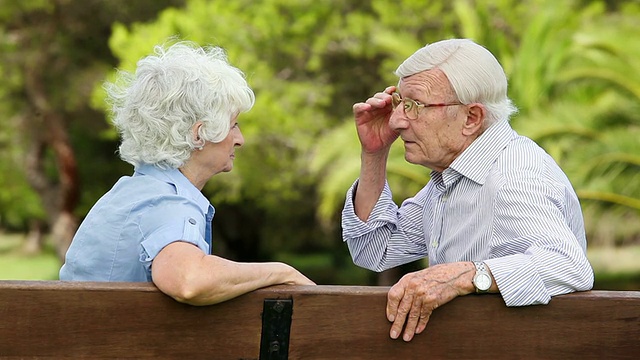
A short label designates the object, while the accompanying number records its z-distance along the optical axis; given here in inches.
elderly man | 159.0
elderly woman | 156.8
